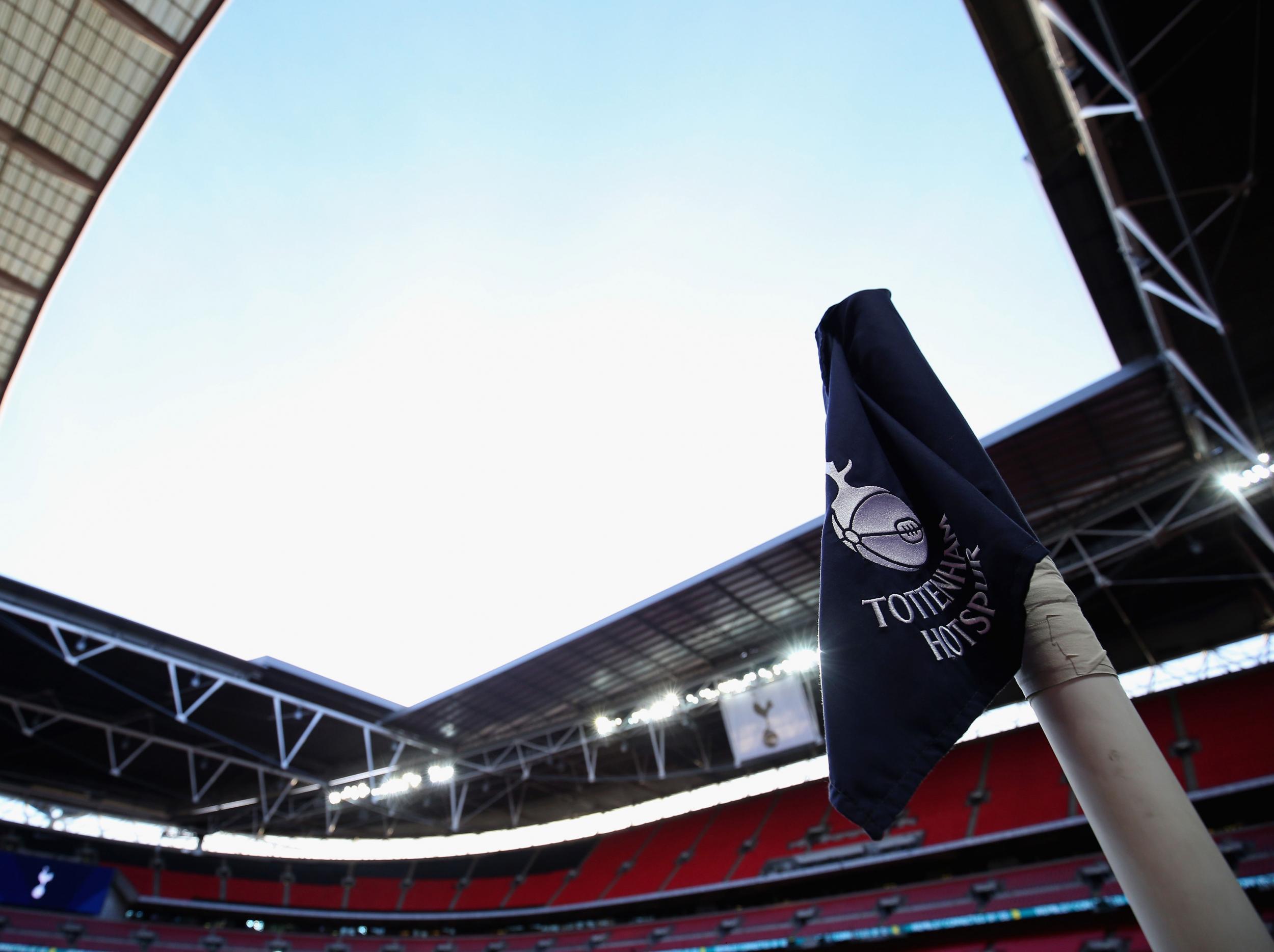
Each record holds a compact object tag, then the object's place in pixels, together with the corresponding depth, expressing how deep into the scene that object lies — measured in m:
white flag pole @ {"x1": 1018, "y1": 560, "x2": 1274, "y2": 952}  1.19
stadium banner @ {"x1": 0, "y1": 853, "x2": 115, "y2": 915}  25.50
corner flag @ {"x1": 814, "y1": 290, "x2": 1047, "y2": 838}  1.52
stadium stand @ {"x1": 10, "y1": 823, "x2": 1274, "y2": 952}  18.83
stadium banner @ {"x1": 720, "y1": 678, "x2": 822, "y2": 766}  18.80
